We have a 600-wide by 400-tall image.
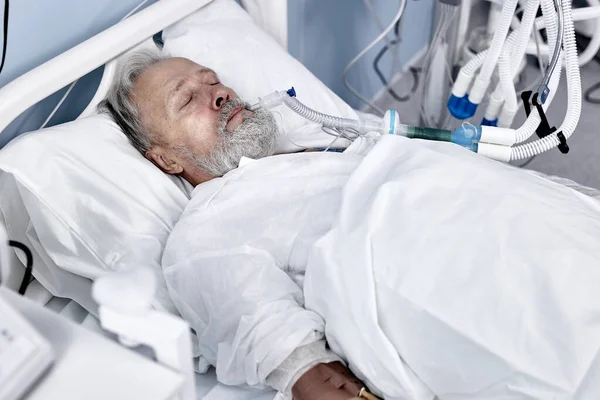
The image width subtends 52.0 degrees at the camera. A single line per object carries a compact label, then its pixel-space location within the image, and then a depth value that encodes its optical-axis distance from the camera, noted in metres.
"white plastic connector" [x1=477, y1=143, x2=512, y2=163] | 1.34
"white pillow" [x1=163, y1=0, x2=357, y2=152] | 1.51
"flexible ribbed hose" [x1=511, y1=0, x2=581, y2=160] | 1.35
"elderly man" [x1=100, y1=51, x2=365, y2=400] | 1.03
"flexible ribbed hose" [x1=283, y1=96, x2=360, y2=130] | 1.39
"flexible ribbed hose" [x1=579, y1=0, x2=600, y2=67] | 2.17
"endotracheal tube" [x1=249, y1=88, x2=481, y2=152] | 1.38
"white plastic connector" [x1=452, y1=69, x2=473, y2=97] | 1.70
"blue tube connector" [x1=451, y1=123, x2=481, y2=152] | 1.37
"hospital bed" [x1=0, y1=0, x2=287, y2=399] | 1.08
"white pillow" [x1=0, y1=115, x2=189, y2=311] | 1.15
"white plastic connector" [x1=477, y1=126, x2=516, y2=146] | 1.34
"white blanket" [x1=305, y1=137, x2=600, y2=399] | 0.92
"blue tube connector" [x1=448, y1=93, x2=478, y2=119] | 1.73
